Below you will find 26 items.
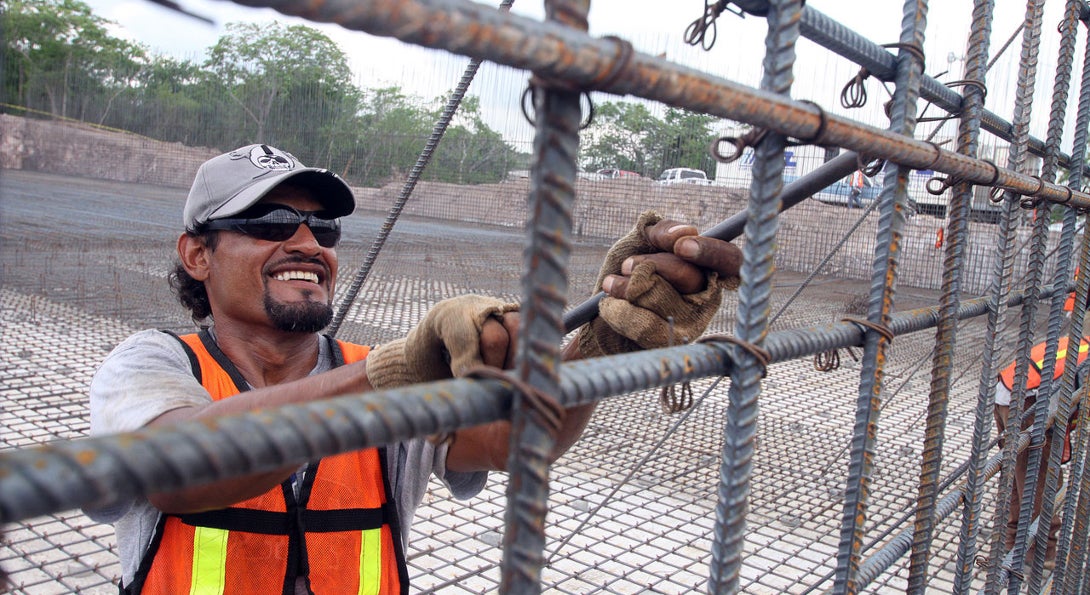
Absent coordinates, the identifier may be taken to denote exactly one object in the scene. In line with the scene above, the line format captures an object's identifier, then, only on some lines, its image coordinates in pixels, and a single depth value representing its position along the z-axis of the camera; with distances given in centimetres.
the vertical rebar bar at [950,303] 148
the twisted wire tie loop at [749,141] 98
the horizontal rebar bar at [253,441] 48
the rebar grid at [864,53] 115
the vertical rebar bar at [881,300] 127
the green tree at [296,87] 1923
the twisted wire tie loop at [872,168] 132
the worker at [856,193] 1355
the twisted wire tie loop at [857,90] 133
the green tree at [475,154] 1852
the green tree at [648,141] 1576
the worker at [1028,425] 362
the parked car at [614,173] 1711
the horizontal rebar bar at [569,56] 56
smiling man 128
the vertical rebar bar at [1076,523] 244
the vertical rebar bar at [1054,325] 198
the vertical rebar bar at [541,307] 70
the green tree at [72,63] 2027
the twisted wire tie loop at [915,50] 125
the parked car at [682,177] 1649
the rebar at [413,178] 215
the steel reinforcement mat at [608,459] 340
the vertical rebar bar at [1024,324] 180
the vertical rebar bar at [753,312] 99
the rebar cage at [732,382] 58
